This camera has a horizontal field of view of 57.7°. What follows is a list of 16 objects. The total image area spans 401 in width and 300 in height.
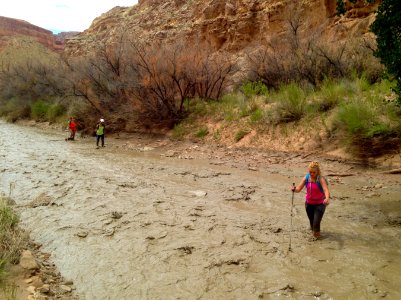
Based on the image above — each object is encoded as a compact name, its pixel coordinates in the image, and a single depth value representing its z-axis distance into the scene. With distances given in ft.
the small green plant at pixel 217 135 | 50.75
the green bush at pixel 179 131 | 56.54
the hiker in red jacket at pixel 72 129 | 66.13
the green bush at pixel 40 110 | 95.91
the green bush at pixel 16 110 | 105.60
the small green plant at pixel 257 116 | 47.24
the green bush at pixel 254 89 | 55.06
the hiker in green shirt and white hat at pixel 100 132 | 57.47
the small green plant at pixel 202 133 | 53.98
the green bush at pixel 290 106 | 43.06
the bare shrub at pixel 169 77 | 59.41
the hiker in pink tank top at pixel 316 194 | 18.85
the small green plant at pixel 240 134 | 47.44
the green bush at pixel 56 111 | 90.07
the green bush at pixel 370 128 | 31.58
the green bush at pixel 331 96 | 40.11
